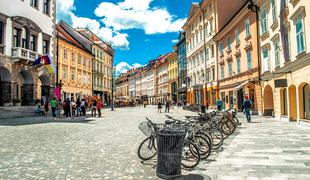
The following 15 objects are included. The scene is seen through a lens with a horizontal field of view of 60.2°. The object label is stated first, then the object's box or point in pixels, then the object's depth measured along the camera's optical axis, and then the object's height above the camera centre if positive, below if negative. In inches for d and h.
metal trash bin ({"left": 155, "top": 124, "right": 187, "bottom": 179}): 219.3 -42.0
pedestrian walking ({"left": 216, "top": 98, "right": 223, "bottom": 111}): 1035.3 -11.7
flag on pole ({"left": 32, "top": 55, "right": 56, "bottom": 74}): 1019.9 +155.5
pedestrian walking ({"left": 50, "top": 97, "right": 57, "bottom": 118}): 940.6 -8.3
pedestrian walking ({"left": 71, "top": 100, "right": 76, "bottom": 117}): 1069.3 -22.1
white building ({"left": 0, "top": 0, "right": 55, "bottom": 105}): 925.2 +221.6
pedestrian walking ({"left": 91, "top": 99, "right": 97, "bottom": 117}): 1019.7 -14.2
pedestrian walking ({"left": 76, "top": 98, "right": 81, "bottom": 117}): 1068.5 -10.3
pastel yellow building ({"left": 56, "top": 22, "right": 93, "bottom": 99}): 1557.6 +232.4
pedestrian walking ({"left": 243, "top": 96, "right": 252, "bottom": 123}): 705.0 -16.7
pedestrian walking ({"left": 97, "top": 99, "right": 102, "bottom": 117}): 1006.3 -18.0
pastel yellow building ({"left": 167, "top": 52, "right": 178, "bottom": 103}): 2637.8 +263.7
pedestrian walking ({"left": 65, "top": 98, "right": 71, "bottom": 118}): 959.9 -16.0
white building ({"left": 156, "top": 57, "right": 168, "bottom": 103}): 3024.6 +254.4
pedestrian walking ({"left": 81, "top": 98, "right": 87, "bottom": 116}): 1049.2 -16.2
